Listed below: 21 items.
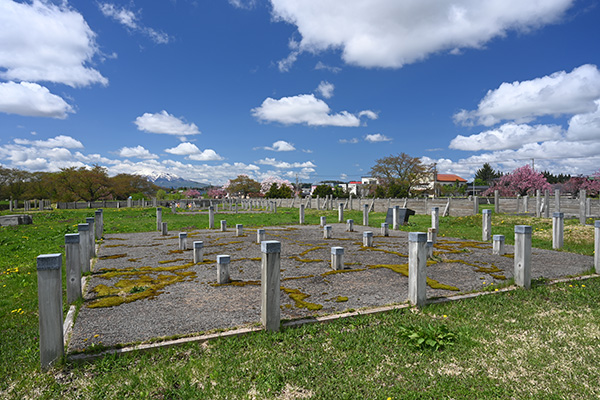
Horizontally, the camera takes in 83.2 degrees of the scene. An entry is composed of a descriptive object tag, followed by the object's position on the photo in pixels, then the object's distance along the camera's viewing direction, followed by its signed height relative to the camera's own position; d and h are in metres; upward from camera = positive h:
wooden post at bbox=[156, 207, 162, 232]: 17.10 -1.47
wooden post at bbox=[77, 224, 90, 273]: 7.70 -1.26
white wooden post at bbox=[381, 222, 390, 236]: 14.35 -1.72
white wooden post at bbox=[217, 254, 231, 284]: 6.66 -1.55
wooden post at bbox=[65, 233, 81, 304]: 5.77 -1.31
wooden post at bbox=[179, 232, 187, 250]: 10.86 -1.63
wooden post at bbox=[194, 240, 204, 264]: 8.88 -1.61
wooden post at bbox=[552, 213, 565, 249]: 10.66 -1.43
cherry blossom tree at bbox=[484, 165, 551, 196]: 59.50 +0.90
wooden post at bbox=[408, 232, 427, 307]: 5.22 -1.23
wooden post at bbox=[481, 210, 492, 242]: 13.00 -1.48
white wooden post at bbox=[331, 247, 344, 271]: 7.85 -1.61
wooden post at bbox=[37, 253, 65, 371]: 3.58 -1.25
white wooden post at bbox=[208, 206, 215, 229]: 19.26 -1.61
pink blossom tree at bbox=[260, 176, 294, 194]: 108.44 +2.56
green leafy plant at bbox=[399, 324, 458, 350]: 3.95 -1.79
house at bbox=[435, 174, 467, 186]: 144.23 +4.09
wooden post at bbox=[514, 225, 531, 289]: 6.18 -1.27
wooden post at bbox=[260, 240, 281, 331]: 4.29 -1.19
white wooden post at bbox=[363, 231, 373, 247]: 11.14 -1.65
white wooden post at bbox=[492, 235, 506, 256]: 9.74 -1.69
